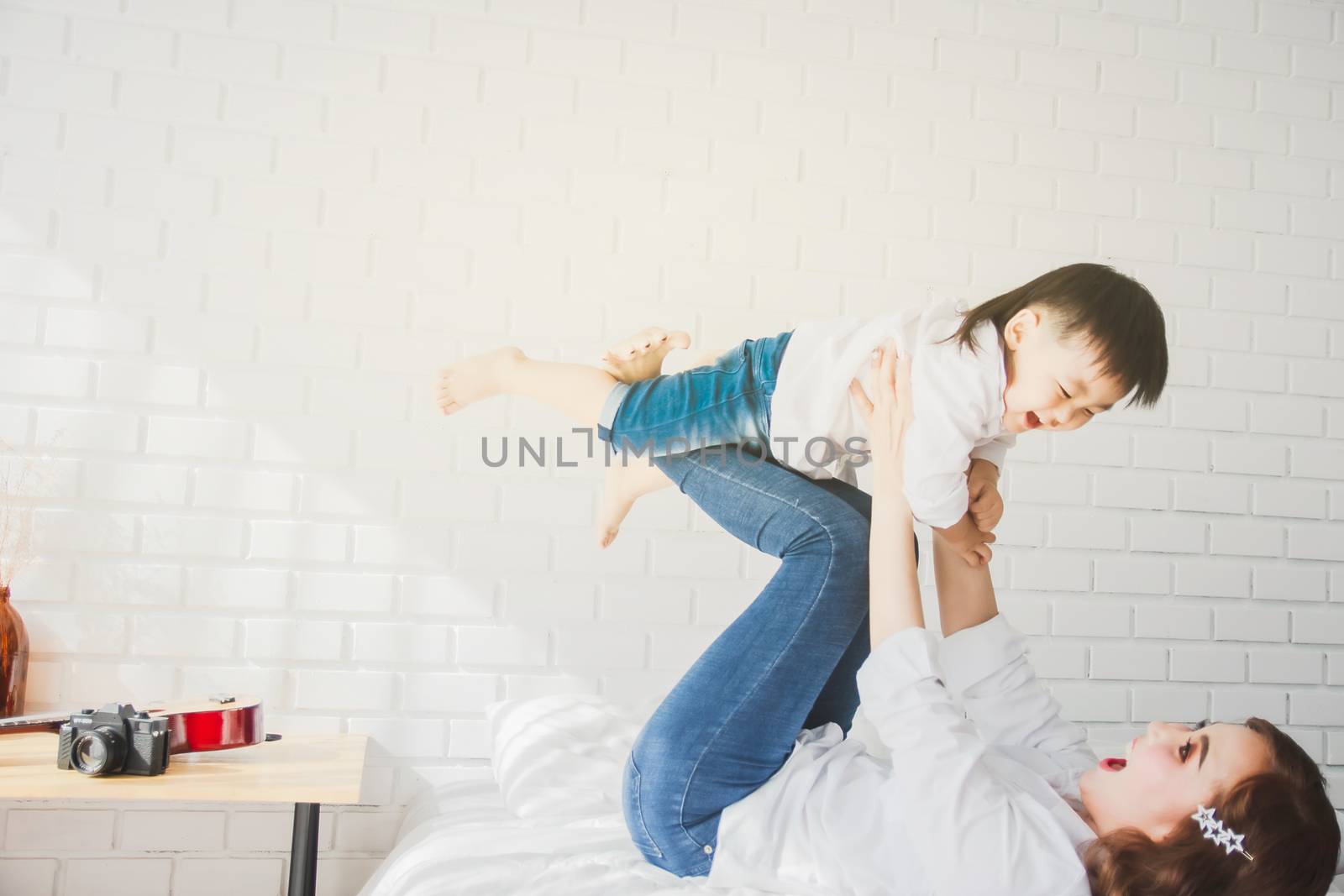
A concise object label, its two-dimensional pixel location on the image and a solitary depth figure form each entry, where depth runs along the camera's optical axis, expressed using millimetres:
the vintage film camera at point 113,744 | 1959
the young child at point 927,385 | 1680
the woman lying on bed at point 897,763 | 1428
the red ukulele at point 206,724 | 2107
